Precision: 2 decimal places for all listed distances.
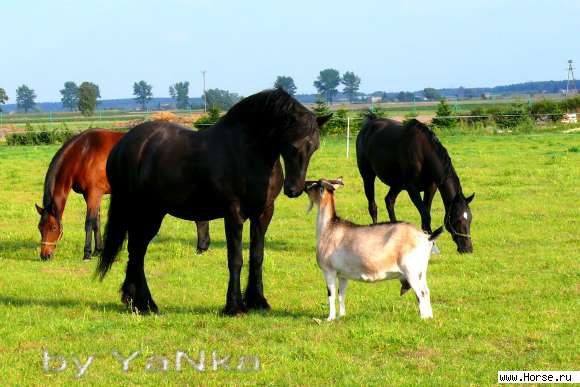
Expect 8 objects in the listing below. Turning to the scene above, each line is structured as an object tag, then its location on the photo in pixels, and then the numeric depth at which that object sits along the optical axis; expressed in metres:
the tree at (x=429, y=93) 155.46
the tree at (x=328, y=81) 163.25
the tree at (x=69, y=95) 173.76
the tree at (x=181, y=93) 155.07
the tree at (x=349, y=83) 177.75
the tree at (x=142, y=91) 182.75
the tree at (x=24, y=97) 181.50
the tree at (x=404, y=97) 158.43
